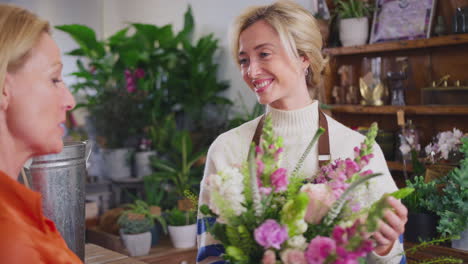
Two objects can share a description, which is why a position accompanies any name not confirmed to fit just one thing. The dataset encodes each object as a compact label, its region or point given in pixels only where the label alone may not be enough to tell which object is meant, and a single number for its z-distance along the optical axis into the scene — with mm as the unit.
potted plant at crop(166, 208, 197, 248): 4051
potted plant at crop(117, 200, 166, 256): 3887
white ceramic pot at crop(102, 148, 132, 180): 5180
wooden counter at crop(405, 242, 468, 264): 2604
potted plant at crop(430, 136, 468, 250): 2514
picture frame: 3443
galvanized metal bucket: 1764
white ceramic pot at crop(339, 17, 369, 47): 3701
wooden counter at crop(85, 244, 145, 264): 1917
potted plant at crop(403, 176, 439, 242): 2693
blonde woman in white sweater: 1854
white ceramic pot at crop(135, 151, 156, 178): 5086
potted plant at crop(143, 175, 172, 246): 4184
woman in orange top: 1003
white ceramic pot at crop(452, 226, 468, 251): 2621
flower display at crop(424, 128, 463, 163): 2814
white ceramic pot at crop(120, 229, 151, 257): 3875
